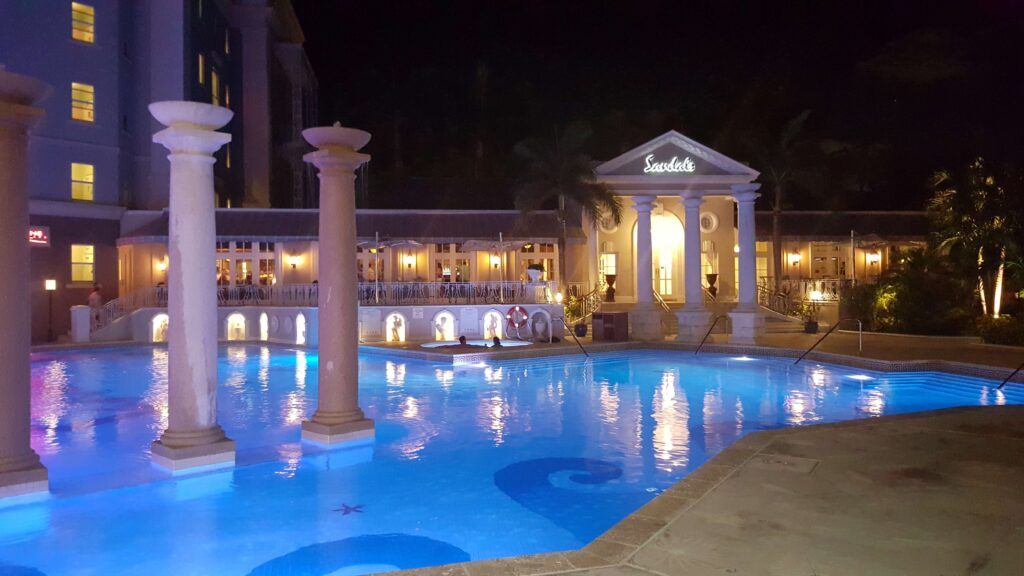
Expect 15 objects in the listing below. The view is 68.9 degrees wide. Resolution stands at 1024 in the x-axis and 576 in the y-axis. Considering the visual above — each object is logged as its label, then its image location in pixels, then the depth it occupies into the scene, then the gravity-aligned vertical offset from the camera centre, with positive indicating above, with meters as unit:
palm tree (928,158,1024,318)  22.33 +1.97
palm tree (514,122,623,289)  26.41 +4.17
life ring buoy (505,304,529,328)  24.89 -0.80
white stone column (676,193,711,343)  23.77 +0.18
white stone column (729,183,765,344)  22.70 +0.53
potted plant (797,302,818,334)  25.11 -1.00
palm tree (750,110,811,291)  33.09 +5.84
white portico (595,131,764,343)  23.70 +2.95
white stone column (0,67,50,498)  7.69 +0.14
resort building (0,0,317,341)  27.30 +7.52
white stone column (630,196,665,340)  24.34 +0.11
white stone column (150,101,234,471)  8.92 +0.01
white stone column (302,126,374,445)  10.54 -0.01
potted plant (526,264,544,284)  26.17 +0.70
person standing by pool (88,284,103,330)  26.56 -0.23
